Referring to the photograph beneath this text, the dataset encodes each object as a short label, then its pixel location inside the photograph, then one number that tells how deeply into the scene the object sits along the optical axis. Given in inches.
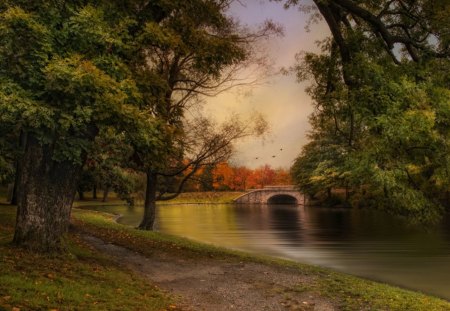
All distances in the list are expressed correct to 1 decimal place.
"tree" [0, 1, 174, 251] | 402.6
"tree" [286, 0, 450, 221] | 510.6
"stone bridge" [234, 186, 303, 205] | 4131.4
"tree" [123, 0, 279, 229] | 522.0
